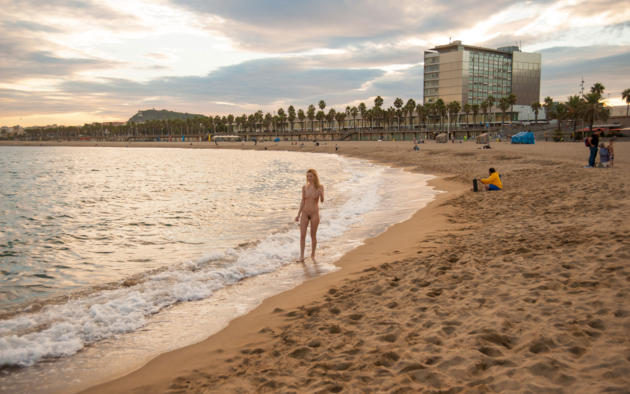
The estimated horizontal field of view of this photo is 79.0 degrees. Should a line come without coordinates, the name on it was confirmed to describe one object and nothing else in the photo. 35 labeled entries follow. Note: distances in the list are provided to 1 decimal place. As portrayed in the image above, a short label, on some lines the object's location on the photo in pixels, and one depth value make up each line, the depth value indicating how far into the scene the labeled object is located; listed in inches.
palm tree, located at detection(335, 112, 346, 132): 6438.0
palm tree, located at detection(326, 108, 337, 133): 6663.4
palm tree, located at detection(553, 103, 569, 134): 3634.8
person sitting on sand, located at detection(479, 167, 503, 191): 611.5
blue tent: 2202.6
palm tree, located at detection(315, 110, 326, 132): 6715.1
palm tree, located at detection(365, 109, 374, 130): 5890.8
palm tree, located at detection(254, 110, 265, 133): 7677.2
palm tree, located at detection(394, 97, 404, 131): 5637.3
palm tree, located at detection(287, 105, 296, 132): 7239.2
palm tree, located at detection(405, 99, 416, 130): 5472.4
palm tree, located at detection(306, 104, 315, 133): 6904.5
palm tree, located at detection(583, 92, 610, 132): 2778.1
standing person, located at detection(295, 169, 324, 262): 350.0
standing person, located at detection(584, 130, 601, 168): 764.6
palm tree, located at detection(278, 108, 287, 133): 7180.1
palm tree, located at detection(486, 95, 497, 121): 4864.7
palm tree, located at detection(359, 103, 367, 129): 6223.9
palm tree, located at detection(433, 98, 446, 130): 5038.1
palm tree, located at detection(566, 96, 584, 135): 2957.7
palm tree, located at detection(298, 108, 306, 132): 7126.0
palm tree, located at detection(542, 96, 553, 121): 4569.9
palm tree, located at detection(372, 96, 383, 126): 5807.1
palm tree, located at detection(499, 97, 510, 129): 4717.0
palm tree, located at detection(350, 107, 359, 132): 6432.1
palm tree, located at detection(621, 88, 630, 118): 3454.7
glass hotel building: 5408.5
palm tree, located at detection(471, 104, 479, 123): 4876.0
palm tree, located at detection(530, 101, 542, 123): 4554.6
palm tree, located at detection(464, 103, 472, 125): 4978.1
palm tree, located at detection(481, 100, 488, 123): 4926.2
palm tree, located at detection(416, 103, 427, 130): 5204.2
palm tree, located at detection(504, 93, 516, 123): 4648.1
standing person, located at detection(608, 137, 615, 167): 754.3
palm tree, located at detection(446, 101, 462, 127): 5017.2
